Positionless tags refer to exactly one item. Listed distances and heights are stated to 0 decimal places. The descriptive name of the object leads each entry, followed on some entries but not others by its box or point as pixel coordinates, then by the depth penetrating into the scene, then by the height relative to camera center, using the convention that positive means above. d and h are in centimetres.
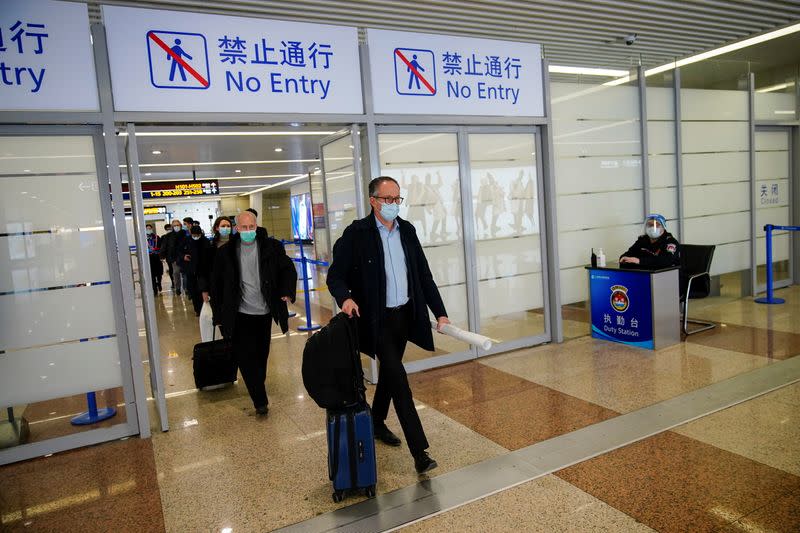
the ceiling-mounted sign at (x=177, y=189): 1383 +120
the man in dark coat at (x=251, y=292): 417 -49
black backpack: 278 -73
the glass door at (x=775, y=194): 788 +1
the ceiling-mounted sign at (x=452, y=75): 476 +130
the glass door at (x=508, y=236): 548 -24
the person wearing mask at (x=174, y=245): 1044 -21
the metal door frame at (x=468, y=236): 520 -21
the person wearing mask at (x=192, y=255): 826 -36
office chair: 585 -81
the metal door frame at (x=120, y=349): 369 -83
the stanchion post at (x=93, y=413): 390 -126
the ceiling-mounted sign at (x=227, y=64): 379 +125
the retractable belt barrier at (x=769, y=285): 694 -117
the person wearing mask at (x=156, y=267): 1224 -71
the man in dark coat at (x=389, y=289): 308 -40
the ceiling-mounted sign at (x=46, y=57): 343 +119
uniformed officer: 546 -48
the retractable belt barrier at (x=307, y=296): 695 -94
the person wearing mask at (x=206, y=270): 459 -32
